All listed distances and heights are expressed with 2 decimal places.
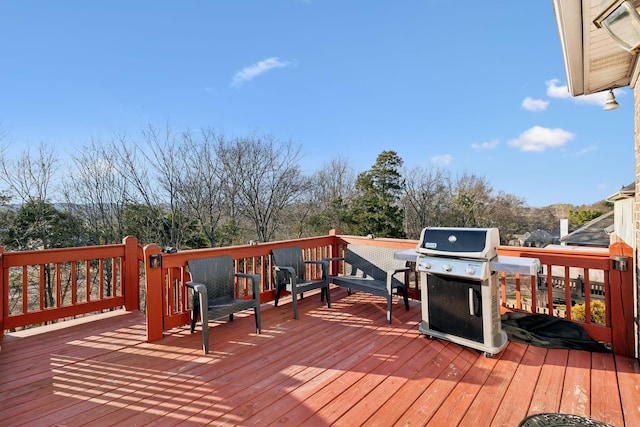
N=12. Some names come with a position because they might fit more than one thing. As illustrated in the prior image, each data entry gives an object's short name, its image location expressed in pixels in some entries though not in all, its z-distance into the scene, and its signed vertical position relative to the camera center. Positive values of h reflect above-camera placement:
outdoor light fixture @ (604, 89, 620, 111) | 3.37 +1.22
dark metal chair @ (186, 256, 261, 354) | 2.89 -0.73
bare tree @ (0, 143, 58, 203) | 9.13 +1.86
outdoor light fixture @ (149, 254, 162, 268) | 3.11 -0.35
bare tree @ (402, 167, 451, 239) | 18.55 +1.13
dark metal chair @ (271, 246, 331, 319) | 3.80 -0.72
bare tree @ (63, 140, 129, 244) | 10.77 +1.43
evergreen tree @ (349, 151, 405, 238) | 16.78 +1.05
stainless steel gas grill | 2.61 -0.66
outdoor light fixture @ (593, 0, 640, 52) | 1.38 +0.91
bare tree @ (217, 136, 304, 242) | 13.87 +2.21
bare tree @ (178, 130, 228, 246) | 12.73 +1.75
